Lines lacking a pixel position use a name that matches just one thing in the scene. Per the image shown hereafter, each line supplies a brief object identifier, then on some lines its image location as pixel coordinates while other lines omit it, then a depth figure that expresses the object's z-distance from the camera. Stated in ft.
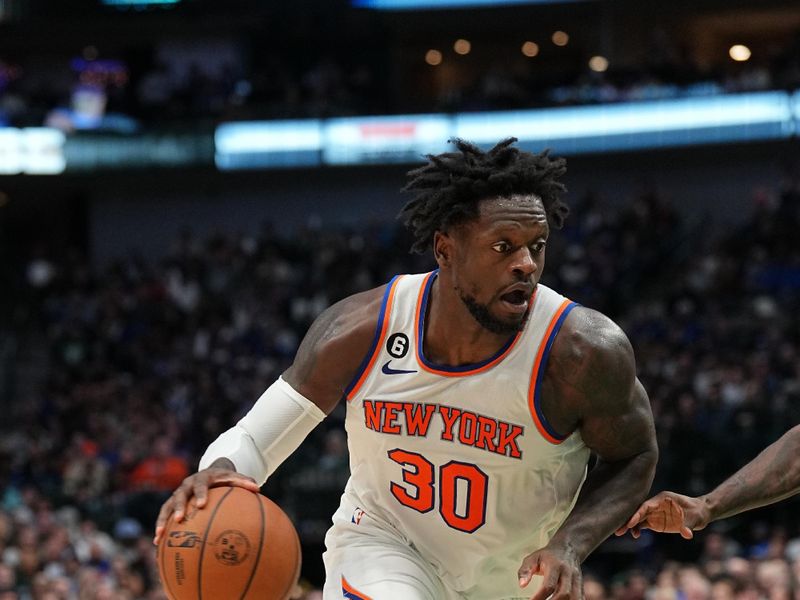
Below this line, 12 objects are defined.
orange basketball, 14.48
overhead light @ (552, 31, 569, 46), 90.22
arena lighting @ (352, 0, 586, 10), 86.12
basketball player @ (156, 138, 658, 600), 15.05
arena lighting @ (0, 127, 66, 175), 81.20
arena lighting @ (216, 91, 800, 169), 73.46
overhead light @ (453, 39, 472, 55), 93.76
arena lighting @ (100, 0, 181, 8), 88.17
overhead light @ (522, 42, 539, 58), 92.25
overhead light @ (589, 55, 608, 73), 84.23
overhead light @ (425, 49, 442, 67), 93.86
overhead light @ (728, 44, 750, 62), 86.43
